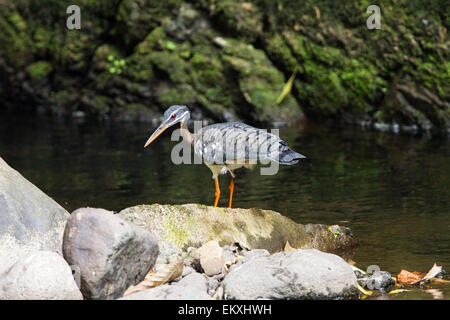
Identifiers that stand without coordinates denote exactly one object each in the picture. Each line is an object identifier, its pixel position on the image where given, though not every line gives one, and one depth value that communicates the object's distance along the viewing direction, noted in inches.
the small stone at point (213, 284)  195.5
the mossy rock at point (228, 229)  222.4
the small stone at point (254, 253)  214.3
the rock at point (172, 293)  179.0
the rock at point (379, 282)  200.9
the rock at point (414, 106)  521.7
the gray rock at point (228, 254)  213.0
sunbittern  237.8
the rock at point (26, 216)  192.1
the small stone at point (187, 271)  202.1
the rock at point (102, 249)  179.3
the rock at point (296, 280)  186.9
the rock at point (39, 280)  174.2
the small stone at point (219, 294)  189.6
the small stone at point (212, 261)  202.2
